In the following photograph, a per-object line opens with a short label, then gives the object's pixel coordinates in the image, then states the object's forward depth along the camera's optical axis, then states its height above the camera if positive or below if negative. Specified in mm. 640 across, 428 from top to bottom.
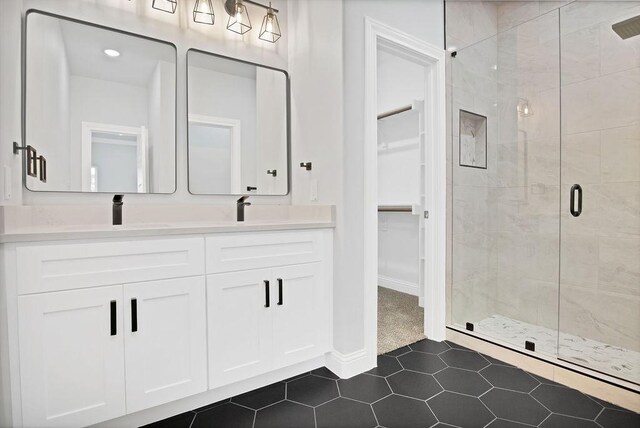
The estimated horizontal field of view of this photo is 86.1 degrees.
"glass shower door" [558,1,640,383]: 2279 +182
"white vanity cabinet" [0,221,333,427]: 1283 -462
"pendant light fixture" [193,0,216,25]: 2102 +1219
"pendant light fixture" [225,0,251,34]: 2209 +1259
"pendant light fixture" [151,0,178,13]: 1987 +1200
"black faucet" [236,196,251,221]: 2068 +23
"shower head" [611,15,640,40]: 2209 +1200
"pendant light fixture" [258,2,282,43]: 2320 +1248
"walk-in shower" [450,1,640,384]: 2303 +134
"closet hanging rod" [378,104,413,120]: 3313 +995
